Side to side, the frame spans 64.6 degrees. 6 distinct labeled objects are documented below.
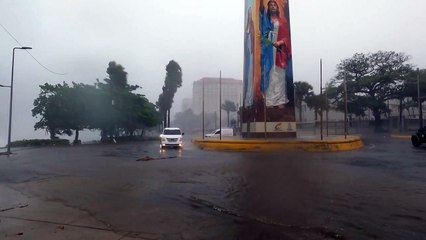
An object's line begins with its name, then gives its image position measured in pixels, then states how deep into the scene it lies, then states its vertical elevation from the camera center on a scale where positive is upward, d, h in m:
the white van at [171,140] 24.75 -0.39
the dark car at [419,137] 20.23 -0.17
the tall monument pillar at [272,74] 25.97 +4.88
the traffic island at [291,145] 18.98 -0.61
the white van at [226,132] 38.56 +0.32
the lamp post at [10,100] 24.38 +2.52
